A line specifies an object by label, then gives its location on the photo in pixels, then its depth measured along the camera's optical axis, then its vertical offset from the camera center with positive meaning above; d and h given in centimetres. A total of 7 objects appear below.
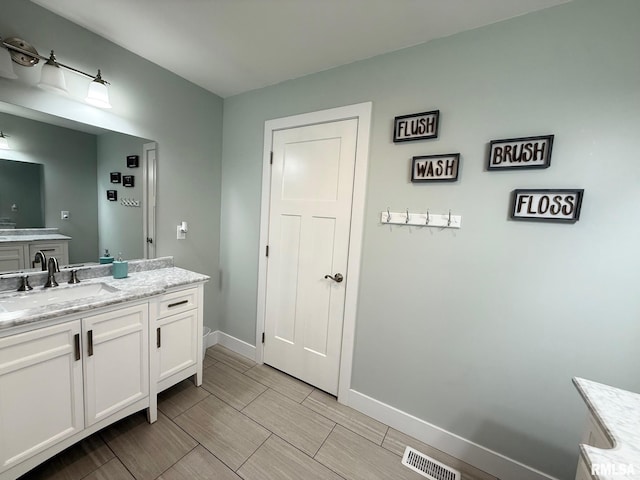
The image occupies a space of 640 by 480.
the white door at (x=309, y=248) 192 -22
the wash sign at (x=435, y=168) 149 +39
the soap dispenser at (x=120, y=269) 180 -43
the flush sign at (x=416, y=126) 153 +66
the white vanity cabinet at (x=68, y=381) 111 -90
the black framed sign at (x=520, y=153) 127 +44
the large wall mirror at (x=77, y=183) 150 +16
